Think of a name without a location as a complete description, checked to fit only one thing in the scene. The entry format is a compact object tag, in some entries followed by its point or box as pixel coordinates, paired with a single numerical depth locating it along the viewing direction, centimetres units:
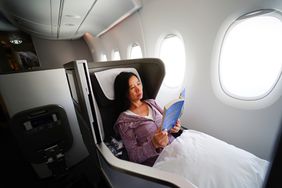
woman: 82
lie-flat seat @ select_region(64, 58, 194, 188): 55
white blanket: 62
